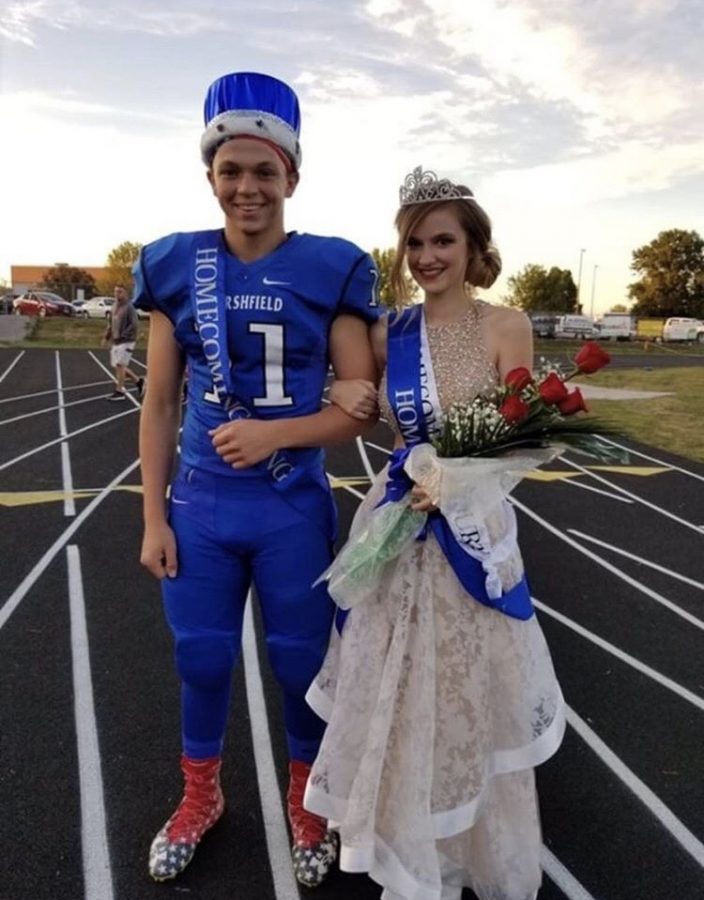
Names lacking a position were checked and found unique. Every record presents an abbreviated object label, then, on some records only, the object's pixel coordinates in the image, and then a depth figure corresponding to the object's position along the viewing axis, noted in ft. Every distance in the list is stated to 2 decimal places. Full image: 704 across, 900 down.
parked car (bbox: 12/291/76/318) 105.29
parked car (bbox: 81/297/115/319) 113.60
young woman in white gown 6.08
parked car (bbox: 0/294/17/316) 114.18
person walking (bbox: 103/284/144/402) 36.94
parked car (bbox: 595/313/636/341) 142.51
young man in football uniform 6.16
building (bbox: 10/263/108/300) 263.29
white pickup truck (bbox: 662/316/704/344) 138.10
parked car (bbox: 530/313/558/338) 130.52
